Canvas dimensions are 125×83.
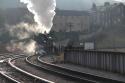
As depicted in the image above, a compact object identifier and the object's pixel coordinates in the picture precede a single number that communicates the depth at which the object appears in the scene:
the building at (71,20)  111.28
